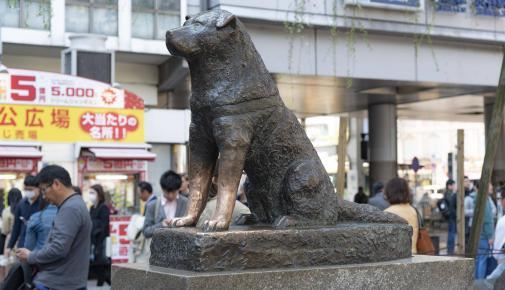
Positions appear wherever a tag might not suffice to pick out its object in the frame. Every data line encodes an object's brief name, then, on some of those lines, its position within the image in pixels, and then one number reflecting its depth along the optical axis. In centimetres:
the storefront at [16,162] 1523
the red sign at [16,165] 1533
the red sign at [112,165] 1642
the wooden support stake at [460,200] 1067
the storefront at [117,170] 1633
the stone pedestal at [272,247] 353
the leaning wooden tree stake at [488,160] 710
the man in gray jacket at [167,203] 831
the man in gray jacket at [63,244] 582
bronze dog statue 377
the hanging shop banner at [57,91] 1569
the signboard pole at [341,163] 945
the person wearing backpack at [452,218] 1644
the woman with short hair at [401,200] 723
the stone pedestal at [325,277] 346
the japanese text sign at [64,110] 1572
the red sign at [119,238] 1344
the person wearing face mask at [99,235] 1241
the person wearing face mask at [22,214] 1004
